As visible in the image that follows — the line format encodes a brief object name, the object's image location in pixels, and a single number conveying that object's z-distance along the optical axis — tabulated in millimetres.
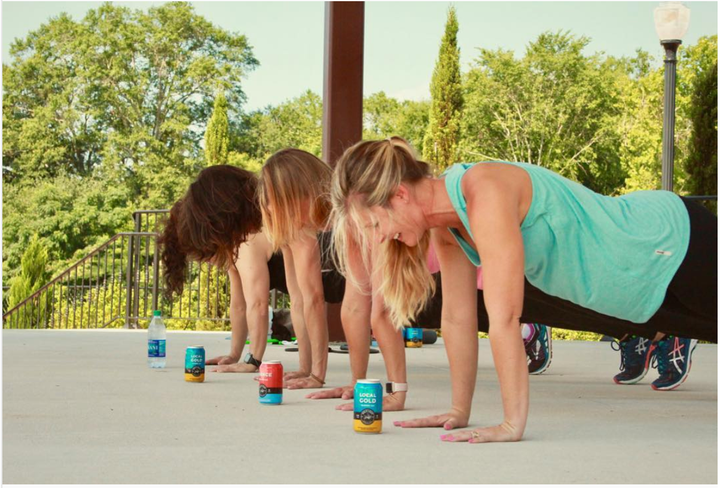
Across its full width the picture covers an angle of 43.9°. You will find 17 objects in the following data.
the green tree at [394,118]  25750
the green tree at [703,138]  14711
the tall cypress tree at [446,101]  22312
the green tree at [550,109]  25109
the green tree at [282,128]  25219
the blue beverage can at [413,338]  6543
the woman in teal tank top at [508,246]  2211
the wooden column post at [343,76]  6004
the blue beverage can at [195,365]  3736
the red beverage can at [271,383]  3033
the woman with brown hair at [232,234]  3973
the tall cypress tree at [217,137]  20547
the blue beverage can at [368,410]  2396
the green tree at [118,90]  25500
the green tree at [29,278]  15211
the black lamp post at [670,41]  7707
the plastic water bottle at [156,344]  4543
